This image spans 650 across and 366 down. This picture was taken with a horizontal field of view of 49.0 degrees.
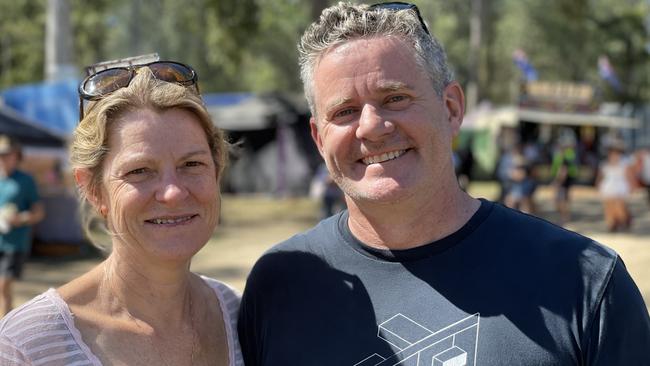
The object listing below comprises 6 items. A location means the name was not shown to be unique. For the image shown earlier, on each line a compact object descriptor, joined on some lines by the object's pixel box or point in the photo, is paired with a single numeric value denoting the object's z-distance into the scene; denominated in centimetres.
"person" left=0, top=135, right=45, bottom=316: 709
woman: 206
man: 191
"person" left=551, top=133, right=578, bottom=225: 1459
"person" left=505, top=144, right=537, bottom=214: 1321
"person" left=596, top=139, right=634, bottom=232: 1288
